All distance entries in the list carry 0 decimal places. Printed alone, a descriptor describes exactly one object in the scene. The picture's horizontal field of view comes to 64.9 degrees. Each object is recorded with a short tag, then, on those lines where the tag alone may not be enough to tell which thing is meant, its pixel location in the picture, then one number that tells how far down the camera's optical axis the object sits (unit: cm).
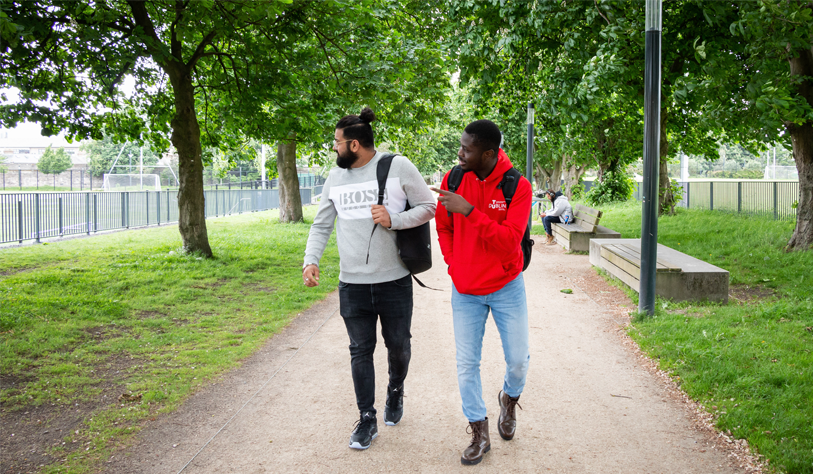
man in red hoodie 329
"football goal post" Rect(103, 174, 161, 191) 4312
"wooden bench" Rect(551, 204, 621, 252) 1307
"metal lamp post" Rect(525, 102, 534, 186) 1534
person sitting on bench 1505
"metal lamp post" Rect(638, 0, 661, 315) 664
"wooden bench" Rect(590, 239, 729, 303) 726
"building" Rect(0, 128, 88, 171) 7500
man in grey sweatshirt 357
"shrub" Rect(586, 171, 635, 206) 2531
